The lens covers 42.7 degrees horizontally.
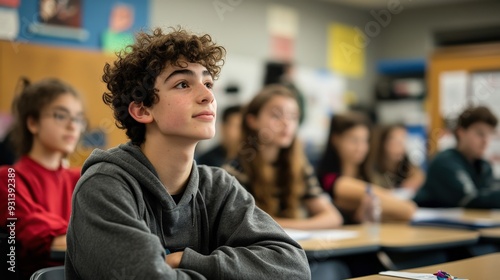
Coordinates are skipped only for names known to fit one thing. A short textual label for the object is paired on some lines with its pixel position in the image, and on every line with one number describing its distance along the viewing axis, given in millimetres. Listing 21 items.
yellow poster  7453
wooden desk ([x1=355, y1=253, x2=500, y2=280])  1704
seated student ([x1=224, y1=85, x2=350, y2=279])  3078
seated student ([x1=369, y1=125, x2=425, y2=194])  5176
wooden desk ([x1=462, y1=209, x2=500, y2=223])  3546
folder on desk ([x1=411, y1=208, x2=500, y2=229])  3312
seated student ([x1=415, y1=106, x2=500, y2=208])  4195
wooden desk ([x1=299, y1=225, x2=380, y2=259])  2388
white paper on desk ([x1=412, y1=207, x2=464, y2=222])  3565
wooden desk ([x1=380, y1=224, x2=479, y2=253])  2627
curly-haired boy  1368
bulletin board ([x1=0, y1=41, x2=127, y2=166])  3896
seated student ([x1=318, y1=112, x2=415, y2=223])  3563
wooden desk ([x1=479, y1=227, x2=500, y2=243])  2984
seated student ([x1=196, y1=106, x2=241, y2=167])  4439
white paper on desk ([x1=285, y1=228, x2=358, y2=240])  2617
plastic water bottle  3482
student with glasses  2295
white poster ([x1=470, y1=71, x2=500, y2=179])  5648
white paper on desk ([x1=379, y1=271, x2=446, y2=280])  1635
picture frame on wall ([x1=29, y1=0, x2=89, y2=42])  4516
